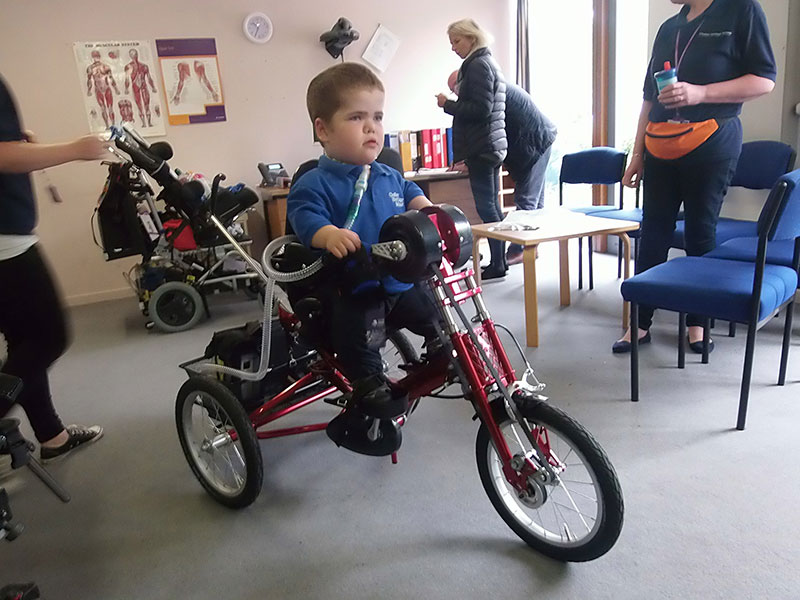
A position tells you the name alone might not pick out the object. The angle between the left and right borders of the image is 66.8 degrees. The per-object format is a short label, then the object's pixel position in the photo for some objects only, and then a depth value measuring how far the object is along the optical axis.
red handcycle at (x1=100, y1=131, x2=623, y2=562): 1.20
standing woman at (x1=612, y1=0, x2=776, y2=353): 1.98
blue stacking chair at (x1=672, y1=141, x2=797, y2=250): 2.58
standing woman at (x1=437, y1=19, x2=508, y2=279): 3.45
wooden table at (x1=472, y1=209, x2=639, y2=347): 2.52
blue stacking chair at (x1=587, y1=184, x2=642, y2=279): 3.00
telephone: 4.05
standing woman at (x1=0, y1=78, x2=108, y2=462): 1.50
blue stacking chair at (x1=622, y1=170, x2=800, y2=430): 1.66
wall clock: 4.06
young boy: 1.35
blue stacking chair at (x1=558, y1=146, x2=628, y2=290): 3.39
